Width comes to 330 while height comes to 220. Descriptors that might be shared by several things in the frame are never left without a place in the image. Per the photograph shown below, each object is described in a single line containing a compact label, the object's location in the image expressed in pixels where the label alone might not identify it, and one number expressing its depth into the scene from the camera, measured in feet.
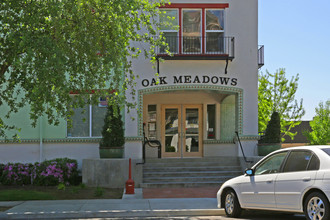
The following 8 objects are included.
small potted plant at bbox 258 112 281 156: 59.82
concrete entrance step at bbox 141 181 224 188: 56.13
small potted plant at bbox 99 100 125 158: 57.36
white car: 28.55
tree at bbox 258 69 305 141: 116.67
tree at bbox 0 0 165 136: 37.81
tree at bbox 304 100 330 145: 141.59
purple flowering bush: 58.65
